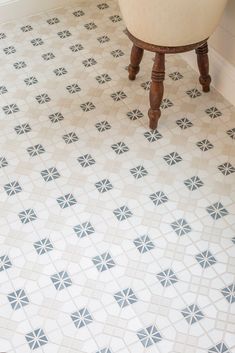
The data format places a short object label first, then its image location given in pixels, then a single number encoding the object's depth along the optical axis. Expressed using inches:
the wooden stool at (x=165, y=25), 58.2
